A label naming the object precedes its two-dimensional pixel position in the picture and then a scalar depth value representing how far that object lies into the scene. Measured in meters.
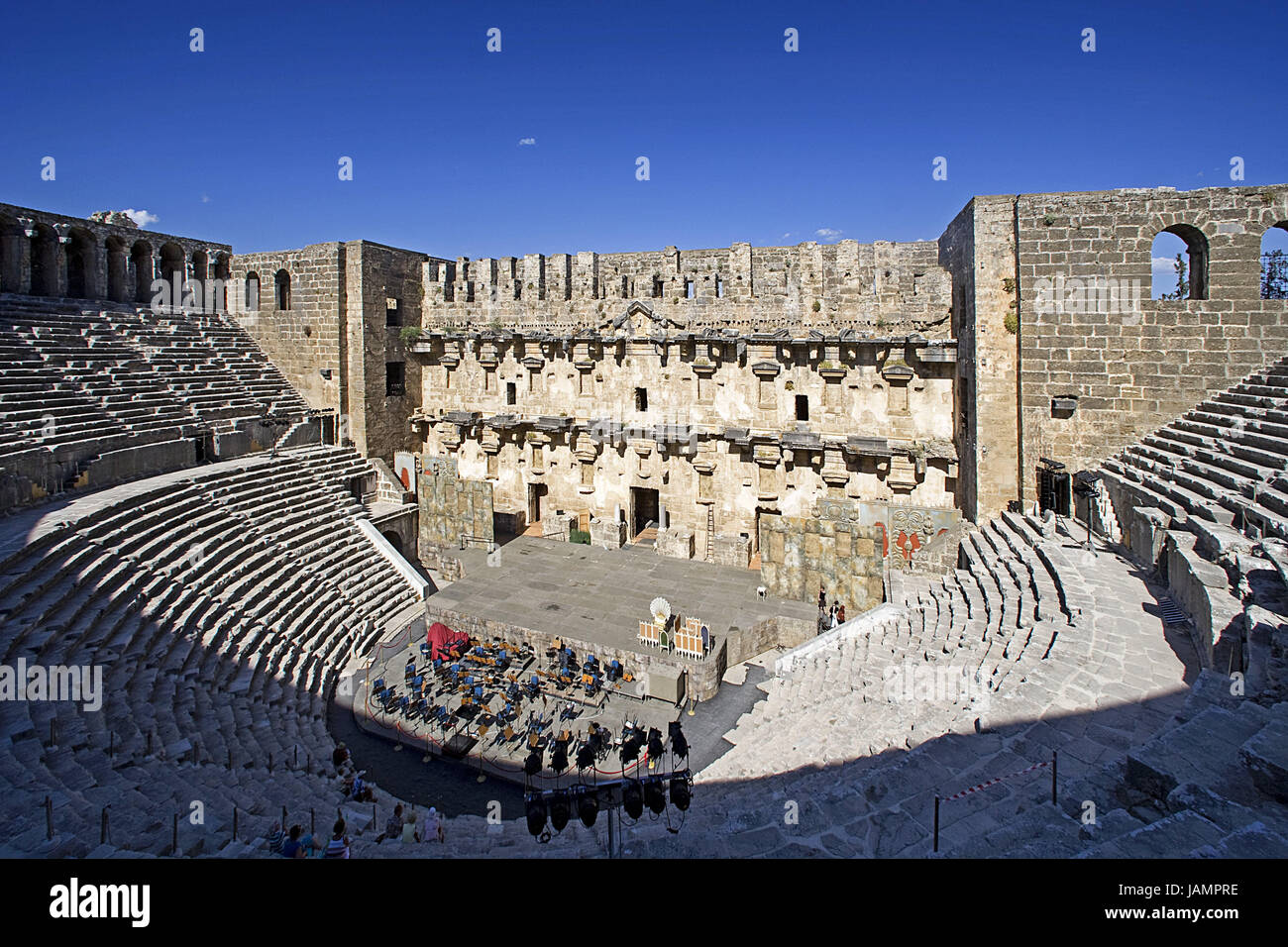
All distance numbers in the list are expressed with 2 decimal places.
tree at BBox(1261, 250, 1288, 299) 17.12
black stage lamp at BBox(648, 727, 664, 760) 9.30
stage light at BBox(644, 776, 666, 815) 6.90
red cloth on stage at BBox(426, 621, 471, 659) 14.39
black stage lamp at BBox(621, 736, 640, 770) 9.35
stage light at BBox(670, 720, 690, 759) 9.20
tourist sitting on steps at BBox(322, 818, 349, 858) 6.64
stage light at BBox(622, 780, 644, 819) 6.81
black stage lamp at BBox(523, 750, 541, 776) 9.18
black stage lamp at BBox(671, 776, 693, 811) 6.75
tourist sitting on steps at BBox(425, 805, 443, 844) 8.05
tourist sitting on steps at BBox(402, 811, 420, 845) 8.01
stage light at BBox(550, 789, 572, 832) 6.92
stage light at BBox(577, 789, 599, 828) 6.80
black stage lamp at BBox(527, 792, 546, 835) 6.71
